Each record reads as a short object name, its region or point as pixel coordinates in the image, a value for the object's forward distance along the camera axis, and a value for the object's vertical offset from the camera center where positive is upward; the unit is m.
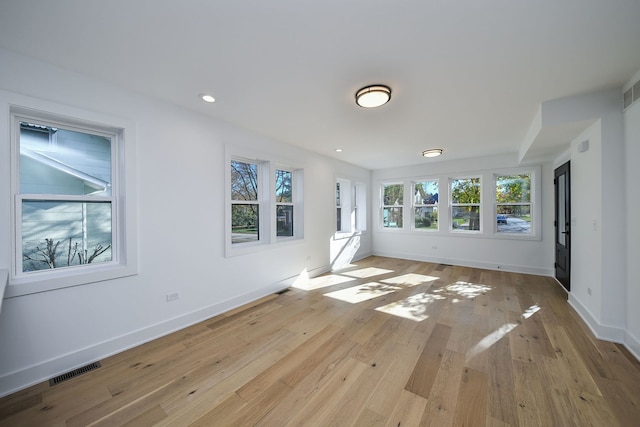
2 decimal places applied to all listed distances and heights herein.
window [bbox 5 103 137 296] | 1.94 +0.14
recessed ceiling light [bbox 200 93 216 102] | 2.50 +1.23
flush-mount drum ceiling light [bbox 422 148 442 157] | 4.65 +1.15
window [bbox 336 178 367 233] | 6.29 +0.10
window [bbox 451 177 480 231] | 5.61 +0.14
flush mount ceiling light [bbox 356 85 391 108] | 2.28 +1.13
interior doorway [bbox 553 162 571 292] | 3.72 -0.27
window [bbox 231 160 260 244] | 3.62 +0.15
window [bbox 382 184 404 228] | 6.70 +0.16
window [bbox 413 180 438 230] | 6.15 +0.13
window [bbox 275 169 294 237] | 4.34 +0.15
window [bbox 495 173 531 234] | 5.09 +0.13
